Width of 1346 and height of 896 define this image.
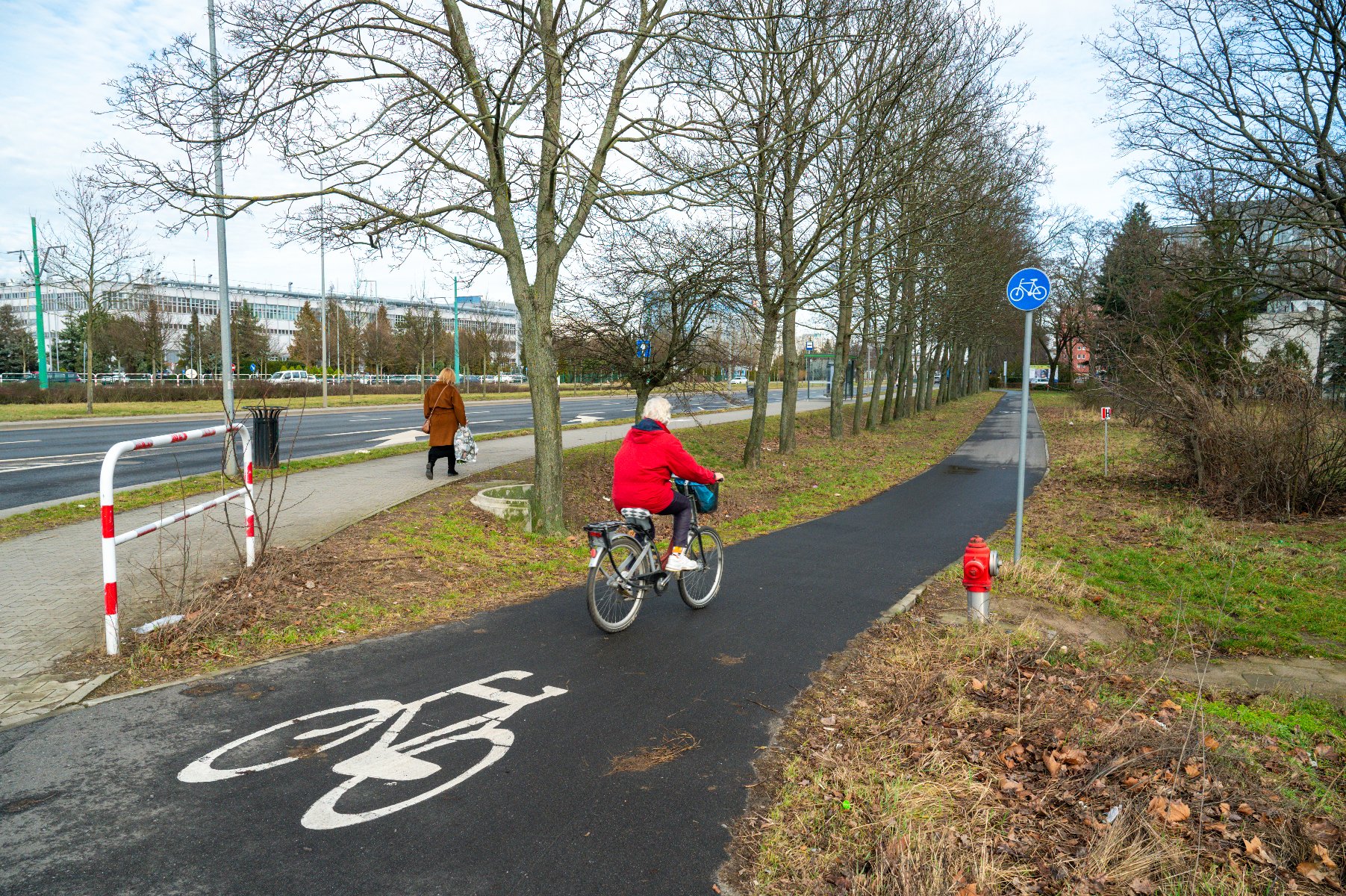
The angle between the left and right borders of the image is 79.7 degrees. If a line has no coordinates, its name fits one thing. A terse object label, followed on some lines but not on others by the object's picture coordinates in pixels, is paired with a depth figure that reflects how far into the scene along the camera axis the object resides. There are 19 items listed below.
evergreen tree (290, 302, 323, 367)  60.72
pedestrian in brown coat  12.84
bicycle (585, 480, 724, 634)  6.16
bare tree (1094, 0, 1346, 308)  14.70
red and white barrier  5.27
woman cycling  6.37
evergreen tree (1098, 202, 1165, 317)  19.57
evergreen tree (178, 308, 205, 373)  57.69
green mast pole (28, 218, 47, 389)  30.56
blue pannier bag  6.93
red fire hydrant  6.42
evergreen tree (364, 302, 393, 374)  56.47
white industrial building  53.66
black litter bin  12.76
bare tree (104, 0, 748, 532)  7.92
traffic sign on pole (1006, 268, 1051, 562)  8.55
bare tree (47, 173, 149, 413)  26.06
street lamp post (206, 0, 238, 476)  12.27
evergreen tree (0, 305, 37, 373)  57.91
